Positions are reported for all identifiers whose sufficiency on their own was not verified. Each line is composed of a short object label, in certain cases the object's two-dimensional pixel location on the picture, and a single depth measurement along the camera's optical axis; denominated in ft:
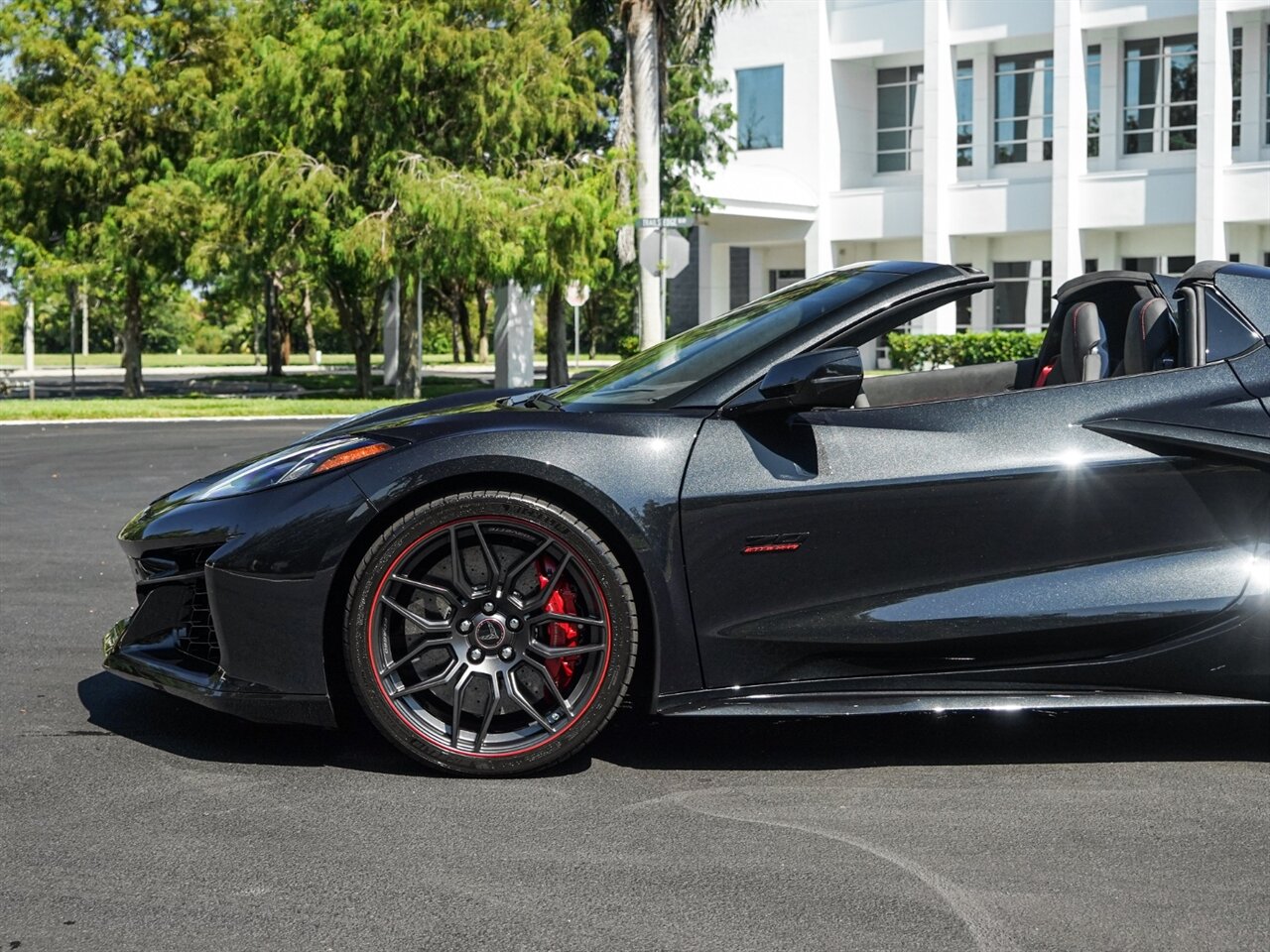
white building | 126.21
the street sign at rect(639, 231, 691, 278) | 68.64
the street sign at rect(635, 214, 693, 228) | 68.90
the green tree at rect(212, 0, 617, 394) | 96.32
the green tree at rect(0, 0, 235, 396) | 112.47
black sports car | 14.26
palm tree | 90.07
